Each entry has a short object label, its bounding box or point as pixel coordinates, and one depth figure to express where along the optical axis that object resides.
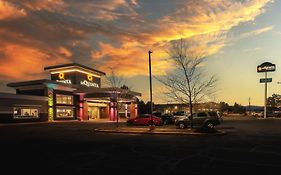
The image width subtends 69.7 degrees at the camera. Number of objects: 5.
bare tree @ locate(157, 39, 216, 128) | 18.63
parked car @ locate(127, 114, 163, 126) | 26.27
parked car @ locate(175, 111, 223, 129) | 19.84
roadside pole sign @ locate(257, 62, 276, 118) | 49.66
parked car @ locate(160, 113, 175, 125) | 28.65
